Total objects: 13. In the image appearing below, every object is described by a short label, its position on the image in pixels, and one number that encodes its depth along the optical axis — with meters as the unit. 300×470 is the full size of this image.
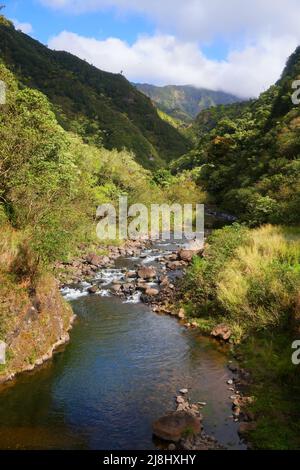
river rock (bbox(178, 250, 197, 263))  35.84
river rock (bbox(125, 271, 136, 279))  31.74
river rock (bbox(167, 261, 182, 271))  33.97
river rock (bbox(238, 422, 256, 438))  13.23
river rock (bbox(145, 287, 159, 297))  27.44
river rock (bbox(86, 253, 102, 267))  34.78
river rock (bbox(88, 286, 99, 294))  27.84
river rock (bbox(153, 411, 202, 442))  12.93
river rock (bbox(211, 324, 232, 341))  20.55
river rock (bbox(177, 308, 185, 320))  23.81
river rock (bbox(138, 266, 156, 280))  31.18
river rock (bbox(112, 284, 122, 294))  28.22
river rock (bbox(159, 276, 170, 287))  29.42
